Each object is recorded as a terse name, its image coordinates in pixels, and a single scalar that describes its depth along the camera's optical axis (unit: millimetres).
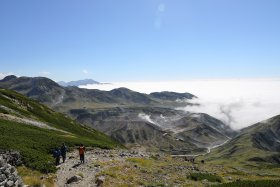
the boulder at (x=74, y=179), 20258
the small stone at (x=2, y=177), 14908
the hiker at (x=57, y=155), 25722
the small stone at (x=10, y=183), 14962
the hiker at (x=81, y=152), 26675
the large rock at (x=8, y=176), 14944
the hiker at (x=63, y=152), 27286
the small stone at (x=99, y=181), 19569
